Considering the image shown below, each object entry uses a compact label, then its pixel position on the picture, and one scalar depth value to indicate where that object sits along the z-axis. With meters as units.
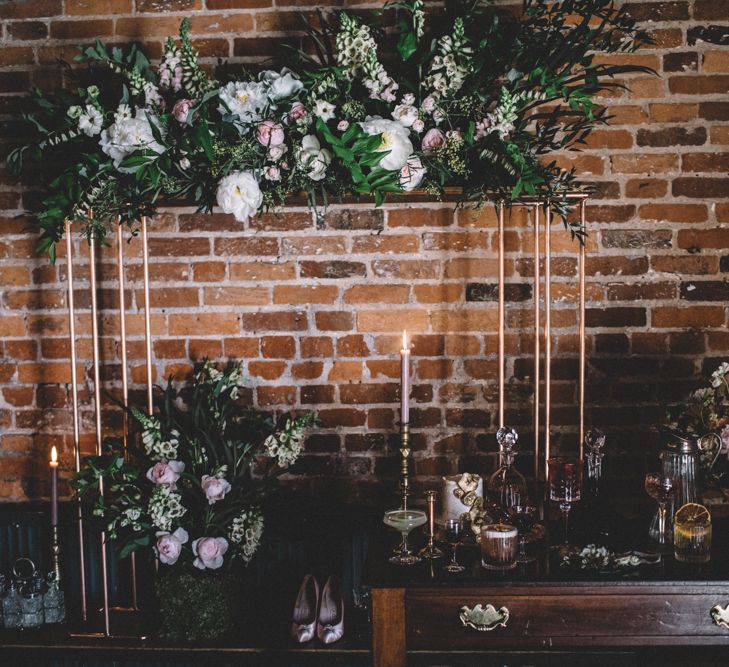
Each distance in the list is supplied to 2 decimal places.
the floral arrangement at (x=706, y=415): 1.68
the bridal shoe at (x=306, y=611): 1.78
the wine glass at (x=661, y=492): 1.62
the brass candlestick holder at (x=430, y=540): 1.64
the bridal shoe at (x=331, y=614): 1.77
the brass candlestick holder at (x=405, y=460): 1.72
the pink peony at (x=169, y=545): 1.73
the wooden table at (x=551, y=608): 1.50
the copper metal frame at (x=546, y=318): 1.88
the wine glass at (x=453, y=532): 1.64
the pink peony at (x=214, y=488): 1.75
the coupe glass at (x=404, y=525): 1.62
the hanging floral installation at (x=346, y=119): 1.74
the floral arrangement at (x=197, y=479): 1.76
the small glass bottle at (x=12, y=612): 1.84
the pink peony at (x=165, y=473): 1.75
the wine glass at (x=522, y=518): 1.69
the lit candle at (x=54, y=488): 1.83
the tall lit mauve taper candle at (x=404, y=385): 1.68
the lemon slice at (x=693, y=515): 1.57
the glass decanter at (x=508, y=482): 1.69
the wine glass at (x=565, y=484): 1.70
